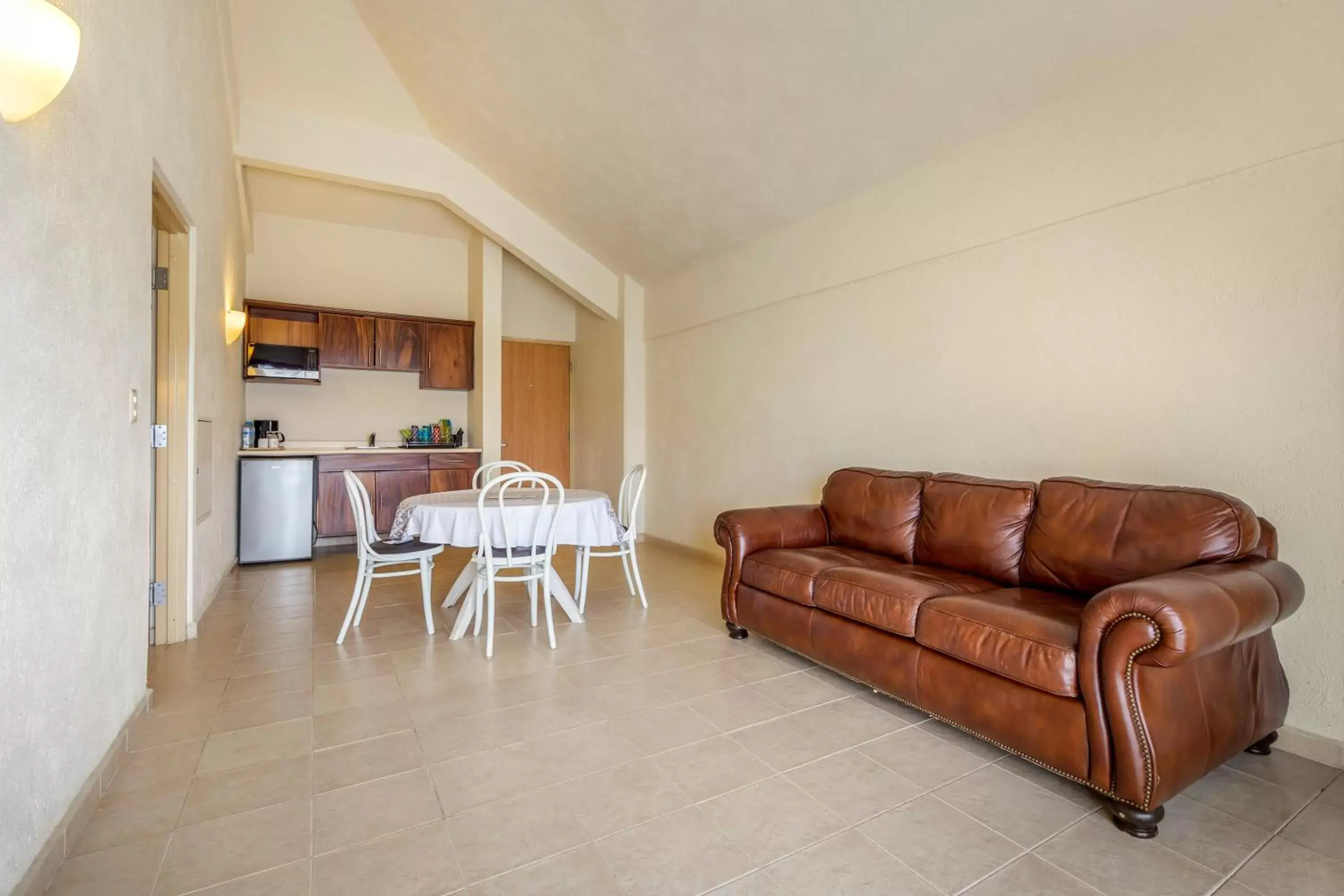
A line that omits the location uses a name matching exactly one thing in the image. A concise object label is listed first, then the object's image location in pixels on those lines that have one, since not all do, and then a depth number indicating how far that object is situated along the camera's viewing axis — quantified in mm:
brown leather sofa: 1755
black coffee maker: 5867
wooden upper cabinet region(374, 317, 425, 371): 6305
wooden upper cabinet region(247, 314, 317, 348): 5738
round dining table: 3268
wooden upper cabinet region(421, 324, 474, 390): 6516
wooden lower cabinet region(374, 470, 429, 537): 6000
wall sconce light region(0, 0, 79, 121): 1206
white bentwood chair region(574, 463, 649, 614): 3973
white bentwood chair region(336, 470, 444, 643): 3346
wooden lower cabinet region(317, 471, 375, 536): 5824
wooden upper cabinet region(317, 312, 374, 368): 6074
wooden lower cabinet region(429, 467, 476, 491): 6242
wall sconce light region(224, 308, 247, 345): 4535
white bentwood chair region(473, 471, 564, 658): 3205
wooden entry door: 7562
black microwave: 5633
